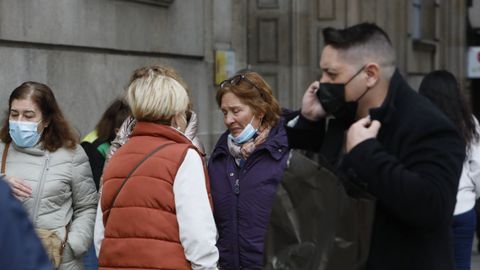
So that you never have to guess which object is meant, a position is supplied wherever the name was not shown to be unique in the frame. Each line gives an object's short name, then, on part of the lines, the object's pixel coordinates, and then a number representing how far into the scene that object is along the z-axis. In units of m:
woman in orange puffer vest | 6.80
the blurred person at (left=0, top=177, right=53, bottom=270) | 3.38
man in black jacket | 5.01
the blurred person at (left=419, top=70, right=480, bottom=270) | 9.82
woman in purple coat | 7.48
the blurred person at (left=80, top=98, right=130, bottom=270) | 10.33
